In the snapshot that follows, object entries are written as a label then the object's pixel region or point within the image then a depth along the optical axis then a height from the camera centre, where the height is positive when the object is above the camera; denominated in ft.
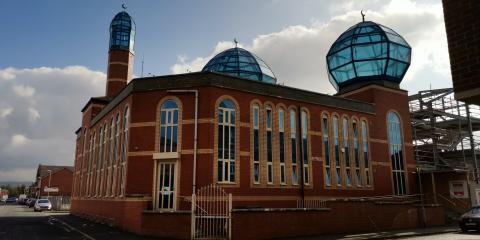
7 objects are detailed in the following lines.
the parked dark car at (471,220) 61.50 -5.00
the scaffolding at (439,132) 99.81 +16.55
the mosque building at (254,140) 62.75 +10.09
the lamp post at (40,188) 233.76 +2.27
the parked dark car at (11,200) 303.44 -6.60
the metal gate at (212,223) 49.52 -4.30
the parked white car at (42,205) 135.20 -4.73
